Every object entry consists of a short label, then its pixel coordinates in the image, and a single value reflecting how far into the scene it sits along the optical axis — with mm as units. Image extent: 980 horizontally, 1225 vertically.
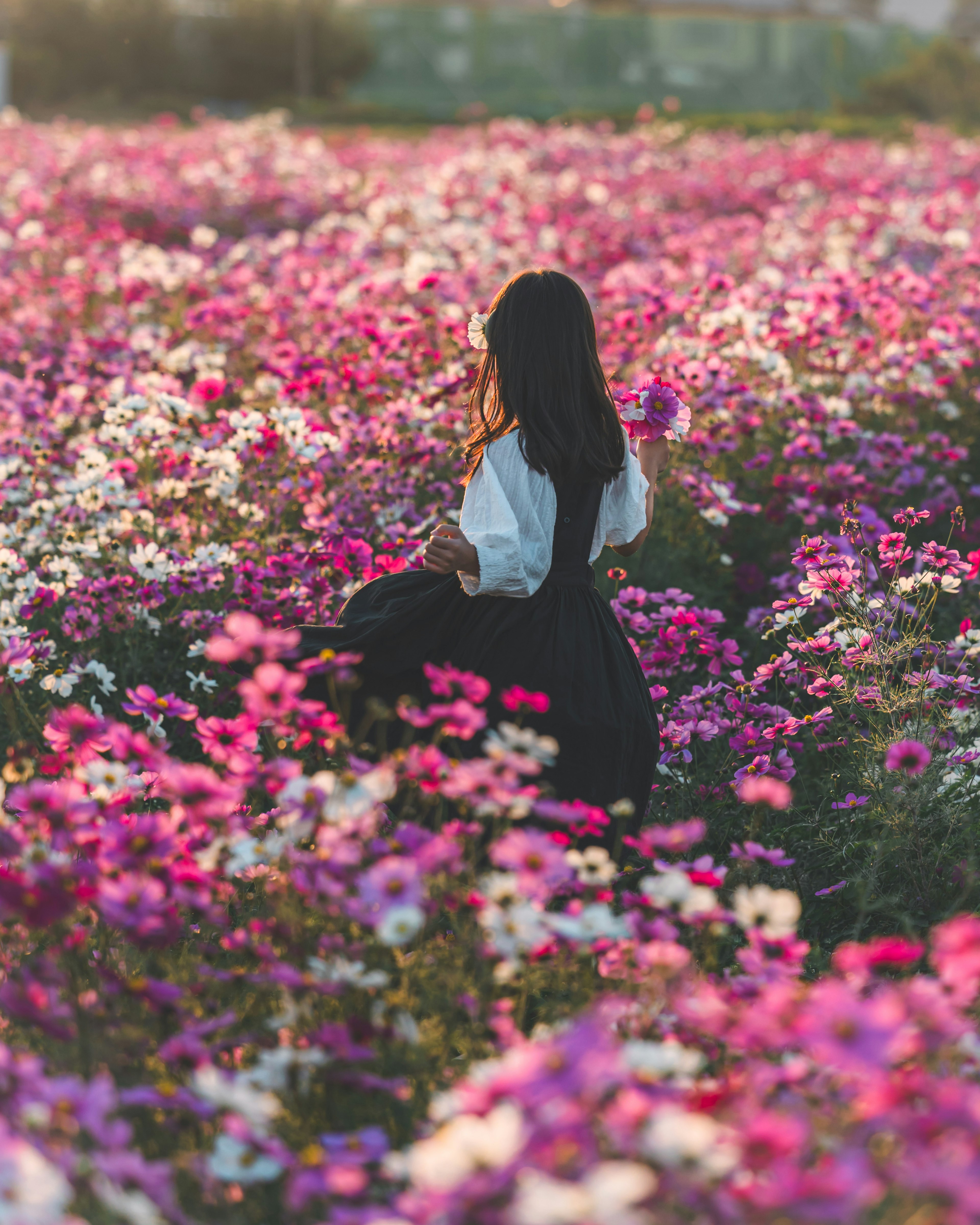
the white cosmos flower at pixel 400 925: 9181
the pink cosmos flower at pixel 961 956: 8734
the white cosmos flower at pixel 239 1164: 9080
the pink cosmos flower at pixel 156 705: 9750
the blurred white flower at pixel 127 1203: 8214
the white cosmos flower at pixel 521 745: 9394
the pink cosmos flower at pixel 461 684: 9493
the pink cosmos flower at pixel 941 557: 10359
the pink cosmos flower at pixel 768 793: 9378
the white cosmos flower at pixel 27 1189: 7482
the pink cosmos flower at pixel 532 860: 9252
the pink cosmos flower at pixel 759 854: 9559
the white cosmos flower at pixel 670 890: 9340
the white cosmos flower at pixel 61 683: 10421
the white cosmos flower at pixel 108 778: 9505
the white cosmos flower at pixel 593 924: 9239
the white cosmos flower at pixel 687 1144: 7669
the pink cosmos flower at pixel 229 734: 9602
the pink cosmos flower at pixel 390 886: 9224
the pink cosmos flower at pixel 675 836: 9336
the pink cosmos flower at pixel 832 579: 10359
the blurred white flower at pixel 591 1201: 7169
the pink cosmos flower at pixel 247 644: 9366
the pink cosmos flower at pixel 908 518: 10531
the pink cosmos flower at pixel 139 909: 9261
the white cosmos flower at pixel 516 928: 9230
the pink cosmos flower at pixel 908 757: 9567
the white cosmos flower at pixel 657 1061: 9057
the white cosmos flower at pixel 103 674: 10488
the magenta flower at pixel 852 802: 10241
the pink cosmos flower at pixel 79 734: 9462
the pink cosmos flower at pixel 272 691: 9371
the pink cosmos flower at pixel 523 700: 9542
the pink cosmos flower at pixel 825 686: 10333
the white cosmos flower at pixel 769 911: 9250
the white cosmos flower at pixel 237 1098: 9089
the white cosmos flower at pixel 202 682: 10548
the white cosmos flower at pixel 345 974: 9325
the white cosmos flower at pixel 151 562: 10827
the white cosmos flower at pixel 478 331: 10224
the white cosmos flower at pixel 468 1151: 7549
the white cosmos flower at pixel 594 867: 9384
